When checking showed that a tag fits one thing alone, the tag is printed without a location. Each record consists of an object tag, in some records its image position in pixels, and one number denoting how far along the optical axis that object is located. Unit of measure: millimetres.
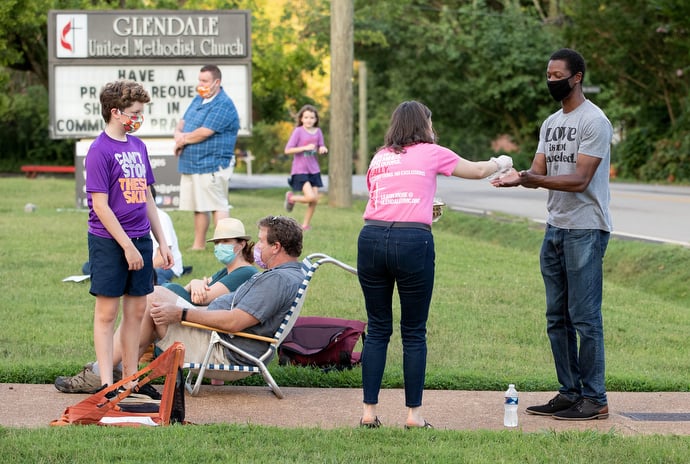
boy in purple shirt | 10493
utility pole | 36063
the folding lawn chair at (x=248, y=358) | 11032
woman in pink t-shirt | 9599
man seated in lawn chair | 11095
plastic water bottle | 10087
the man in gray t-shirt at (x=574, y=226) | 10258
